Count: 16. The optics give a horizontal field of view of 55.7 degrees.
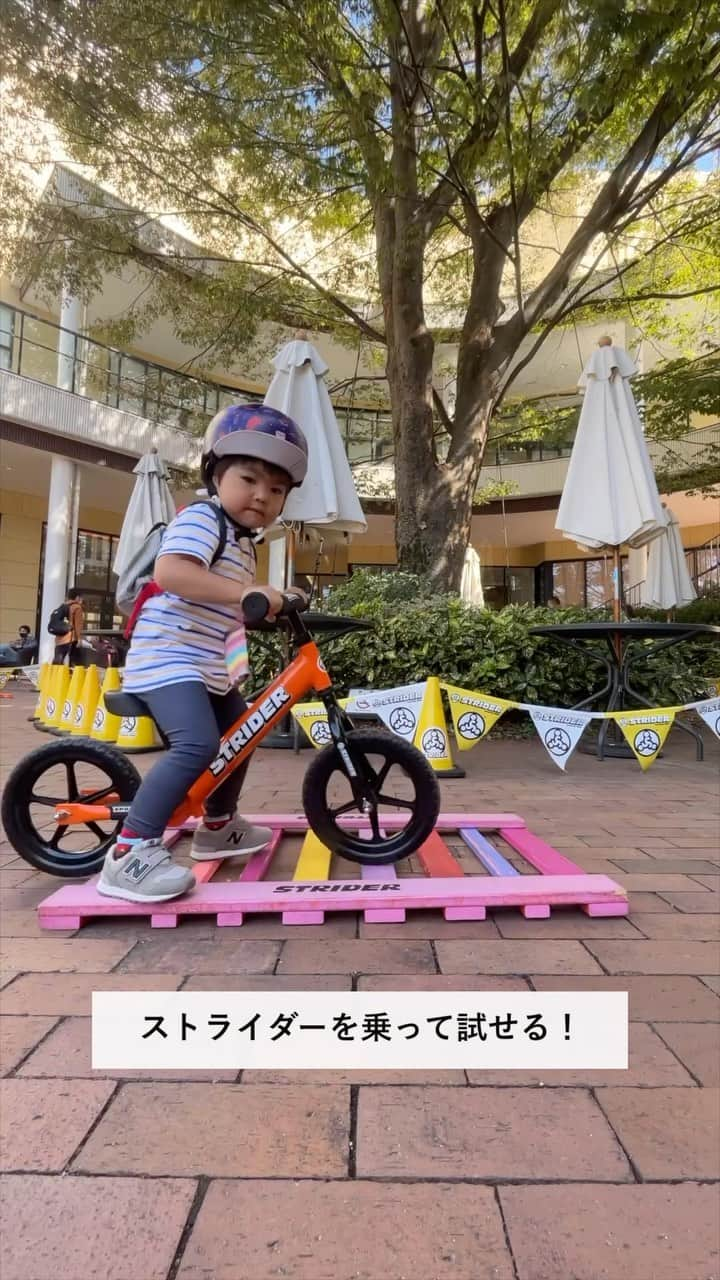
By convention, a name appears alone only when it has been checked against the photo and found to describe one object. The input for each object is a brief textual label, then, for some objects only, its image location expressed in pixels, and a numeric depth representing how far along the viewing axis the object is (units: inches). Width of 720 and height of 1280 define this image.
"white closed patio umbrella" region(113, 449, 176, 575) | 343.3
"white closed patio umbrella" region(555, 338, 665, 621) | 239.1
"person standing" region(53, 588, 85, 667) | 438.0
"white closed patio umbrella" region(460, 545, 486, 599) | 408.5
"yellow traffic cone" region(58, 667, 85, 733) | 257.8
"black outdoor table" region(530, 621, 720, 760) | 196.1
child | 84.0
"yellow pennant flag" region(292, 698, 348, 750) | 163.5
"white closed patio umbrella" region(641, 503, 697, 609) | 400.5
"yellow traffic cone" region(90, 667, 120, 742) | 236.5
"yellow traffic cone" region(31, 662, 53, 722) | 293.1
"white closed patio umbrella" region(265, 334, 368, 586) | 219.3
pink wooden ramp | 81.8
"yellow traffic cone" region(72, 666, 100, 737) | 244.8
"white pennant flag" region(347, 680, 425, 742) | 165.6
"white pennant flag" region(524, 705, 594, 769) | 169.9
